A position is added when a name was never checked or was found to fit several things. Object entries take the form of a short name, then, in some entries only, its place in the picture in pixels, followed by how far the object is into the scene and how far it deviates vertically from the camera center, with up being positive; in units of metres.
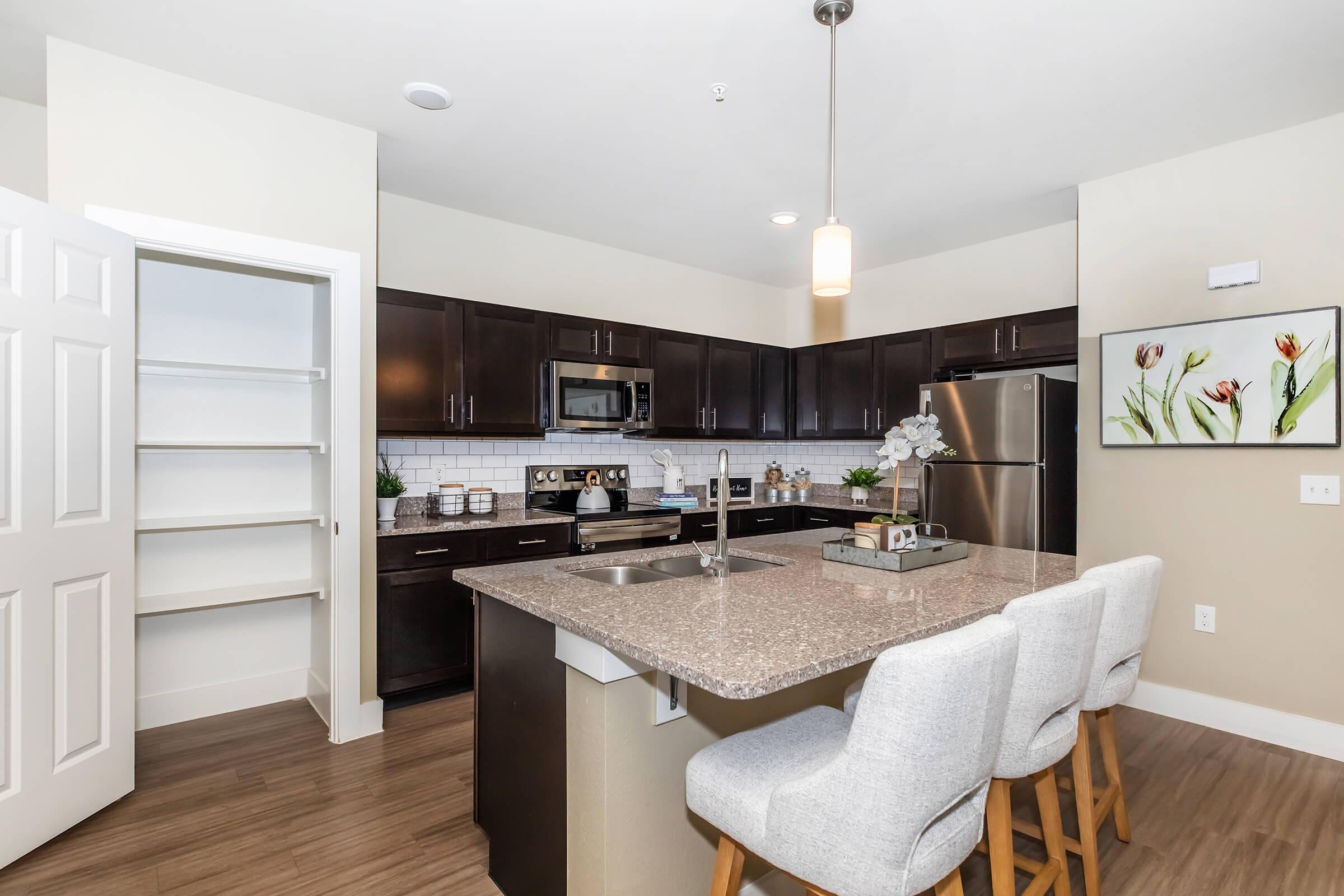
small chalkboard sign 5.25 -0.32
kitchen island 1.37 -0.59
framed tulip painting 2.79 +0.30
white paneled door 2.00 -0.24
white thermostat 2.96 +0.78
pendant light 1.96 +0.56
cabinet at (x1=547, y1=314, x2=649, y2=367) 4.06 +0.67
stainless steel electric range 3.91 -0.41
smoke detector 2.59 +1.39
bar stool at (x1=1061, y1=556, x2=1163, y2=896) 1.75 -0.54
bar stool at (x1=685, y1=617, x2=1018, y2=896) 1.03 -0.55
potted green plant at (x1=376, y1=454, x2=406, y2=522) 3.47 -0.24
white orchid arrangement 2.13 +0.02
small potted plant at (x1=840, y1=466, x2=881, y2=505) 4.90 -0.24
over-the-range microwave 4.03 +0.32
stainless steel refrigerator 3.47 -0.09
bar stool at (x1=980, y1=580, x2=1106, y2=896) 1.39 -0.52
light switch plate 2.76 -0.17
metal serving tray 2.13 -0.35
